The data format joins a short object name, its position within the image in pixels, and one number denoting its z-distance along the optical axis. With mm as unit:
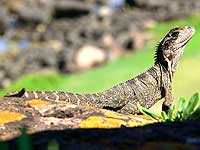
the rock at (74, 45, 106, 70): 57969
